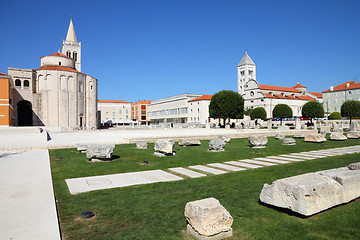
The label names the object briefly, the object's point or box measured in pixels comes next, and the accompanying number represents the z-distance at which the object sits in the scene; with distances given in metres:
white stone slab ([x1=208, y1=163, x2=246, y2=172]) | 8.42
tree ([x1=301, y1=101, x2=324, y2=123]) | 53.66
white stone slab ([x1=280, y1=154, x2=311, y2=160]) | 10.72
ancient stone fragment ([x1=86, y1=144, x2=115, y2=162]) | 10.30
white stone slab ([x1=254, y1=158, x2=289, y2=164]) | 9.78
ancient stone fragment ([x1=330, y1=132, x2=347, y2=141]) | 19.86
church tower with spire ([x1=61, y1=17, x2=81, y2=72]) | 72.69
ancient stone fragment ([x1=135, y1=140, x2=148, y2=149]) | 15.30
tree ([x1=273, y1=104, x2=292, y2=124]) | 62.78
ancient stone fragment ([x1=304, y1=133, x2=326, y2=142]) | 18.60
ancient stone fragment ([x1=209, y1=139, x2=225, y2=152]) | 13.52
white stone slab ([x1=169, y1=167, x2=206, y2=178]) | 7.53
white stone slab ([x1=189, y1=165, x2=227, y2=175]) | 7.95
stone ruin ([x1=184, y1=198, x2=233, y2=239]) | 3.43
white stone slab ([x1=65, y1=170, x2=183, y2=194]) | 6.22
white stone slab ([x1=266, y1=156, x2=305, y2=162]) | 10.20
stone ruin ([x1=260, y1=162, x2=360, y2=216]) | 4.09
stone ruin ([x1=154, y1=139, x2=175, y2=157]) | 11.85
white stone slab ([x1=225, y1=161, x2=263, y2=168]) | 8.96
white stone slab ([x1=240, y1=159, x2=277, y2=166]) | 9.34
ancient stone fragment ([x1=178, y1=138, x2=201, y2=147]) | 16.66
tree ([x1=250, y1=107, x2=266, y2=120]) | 70.12
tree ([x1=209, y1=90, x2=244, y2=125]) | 54.25
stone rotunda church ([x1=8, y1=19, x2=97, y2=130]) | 46.69
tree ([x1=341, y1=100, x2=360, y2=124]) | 47.56
